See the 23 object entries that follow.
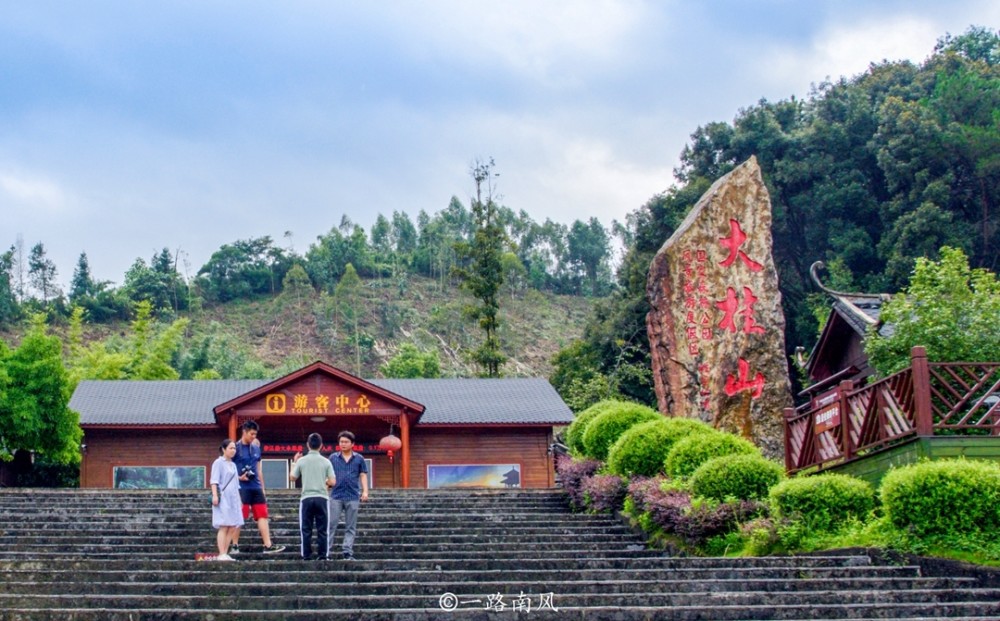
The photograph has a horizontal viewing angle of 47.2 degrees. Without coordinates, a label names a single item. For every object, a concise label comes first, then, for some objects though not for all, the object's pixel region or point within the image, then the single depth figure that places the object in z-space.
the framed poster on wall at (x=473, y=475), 24.36
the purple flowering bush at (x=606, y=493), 14.30
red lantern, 22.69
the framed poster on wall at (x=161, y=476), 24.02
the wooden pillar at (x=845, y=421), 12.82
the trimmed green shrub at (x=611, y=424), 16.75
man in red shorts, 11.31
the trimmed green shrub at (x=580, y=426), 18.39
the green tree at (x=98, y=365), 33.89
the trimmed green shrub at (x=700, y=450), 13.48
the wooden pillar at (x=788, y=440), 14.80
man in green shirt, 10.55
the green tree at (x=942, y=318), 14.63
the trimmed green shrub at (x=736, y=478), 12.18
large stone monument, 18.39
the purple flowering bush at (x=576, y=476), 15.65
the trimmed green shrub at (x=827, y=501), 10.95
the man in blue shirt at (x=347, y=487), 10.88
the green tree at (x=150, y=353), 35.16
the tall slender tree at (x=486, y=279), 37.19
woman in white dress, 10.63
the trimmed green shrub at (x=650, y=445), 14.73
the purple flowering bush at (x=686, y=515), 11.80
